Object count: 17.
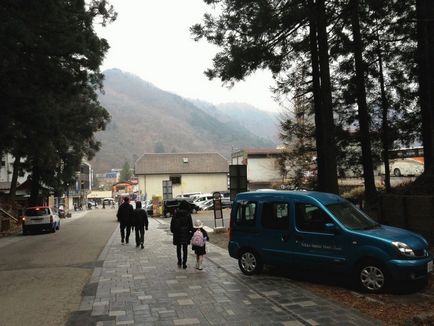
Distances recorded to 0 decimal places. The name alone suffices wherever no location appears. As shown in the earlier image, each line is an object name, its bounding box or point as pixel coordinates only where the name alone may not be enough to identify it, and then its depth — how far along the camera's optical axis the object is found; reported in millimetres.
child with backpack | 11461
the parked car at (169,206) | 46562
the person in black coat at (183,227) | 11812
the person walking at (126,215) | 18047
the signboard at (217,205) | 24531
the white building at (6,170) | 63106
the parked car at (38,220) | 28031
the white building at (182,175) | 76625
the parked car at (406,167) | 41531
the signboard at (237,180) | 17833
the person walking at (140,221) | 16719
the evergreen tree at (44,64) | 14219
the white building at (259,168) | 67869
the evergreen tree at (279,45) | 13203
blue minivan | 8398
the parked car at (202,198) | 56281
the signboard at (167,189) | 48000
